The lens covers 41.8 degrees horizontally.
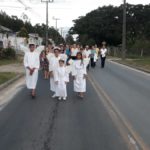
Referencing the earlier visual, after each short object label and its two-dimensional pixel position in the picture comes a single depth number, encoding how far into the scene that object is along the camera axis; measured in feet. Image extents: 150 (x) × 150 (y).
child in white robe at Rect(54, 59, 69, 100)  21.15
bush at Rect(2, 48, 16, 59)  60.20
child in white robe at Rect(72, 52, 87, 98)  21.86
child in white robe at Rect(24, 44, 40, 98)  21.82
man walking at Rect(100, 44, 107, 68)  49.91
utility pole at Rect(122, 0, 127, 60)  68.91
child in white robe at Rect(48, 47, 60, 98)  21.95
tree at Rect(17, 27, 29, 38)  108.88
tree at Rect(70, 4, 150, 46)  121.26
